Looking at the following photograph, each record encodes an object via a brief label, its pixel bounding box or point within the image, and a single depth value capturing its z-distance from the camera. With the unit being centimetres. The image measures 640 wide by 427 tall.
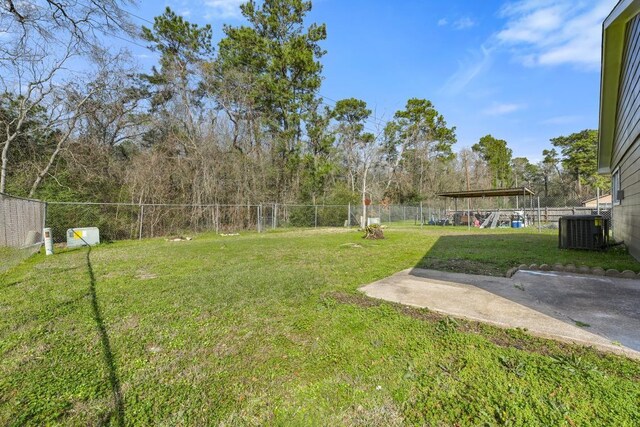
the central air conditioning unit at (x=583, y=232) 609
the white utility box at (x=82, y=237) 858
